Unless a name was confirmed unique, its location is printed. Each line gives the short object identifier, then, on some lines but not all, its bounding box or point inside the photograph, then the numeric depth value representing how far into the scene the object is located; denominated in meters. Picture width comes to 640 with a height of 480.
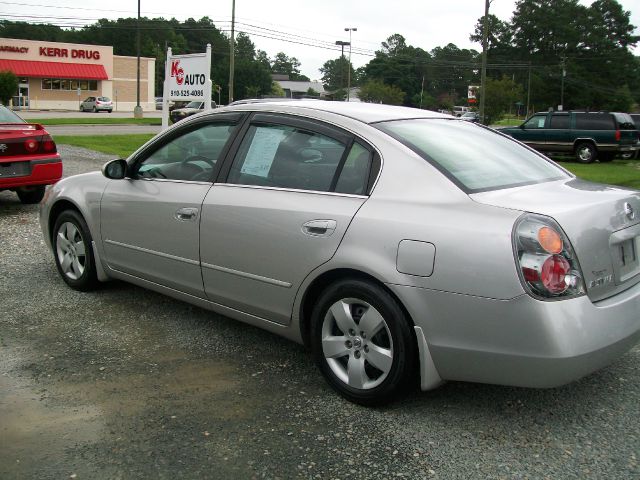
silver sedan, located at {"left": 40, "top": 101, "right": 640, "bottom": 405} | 2.90
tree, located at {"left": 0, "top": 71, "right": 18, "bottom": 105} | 44.62
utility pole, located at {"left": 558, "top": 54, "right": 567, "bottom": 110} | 77.60
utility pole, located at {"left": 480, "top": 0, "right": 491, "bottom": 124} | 32.49
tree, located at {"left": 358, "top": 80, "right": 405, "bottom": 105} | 70.94
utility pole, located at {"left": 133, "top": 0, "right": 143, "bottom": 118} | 45.59
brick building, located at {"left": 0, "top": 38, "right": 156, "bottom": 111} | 61.22
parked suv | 21.77
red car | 8.19
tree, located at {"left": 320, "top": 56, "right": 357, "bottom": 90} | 131.62
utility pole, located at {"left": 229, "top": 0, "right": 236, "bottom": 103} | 37.74
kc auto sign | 14.06
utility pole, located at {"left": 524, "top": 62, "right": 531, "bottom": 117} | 82.00
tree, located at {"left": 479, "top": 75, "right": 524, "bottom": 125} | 48.78
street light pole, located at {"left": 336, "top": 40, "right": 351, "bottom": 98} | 56.59
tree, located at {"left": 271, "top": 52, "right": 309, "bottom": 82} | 150.00
